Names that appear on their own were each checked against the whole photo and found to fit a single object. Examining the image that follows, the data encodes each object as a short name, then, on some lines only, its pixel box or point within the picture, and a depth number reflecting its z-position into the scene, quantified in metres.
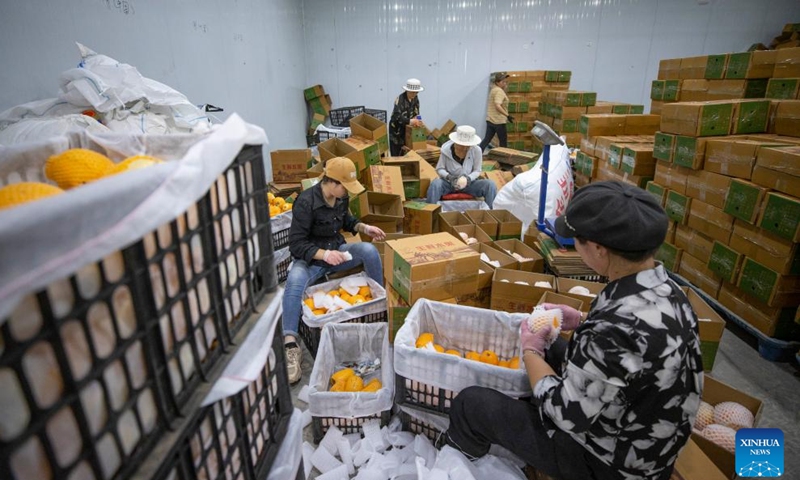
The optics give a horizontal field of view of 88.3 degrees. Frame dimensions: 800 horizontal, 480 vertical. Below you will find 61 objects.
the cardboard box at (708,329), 2.06
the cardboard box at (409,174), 4.96
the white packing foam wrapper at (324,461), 1.85
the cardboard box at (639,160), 3.81
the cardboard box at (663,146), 3.43
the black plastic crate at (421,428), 1.87
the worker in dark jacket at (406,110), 6.57
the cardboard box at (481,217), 3.46
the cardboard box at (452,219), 3.62
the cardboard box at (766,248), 2.47
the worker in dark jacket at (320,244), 2.52
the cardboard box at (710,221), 2.95
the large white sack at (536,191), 3.78
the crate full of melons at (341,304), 2.40
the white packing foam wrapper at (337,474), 1.77
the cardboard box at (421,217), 3.96
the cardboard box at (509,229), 3.37
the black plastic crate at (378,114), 7.66
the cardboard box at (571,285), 2.37
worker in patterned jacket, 1.17
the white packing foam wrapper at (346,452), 1.83
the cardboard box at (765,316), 2.58
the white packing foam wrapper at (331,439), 1.93
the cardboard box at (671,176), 3.38
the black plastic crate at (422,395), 1.79
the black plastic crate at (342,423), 1.97
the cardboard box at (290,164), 4.57
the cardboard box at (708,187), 2.97
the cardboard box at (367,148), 4.36
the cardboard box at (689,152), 3.15
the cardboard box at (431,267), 2.08
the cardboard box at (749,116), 3.20
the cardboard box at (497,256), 2.66
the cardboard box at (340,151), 4.07
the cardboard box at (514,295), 2.21
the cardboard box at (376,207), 3.71
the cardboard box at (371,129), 4.77
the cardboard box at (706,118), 3.17
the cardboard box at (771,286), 2.52
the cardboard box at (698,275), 3.11
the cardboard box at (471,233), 3.18
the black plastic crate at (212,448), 0.72
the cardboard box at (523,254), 2.77
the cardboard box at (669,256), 3.50
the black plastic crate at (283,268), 3.28
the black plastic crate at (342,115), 7.68
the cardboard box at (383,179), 4.27
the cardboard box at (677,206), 3.34
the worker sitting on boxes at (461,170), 4.58
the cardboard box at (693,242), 3.16
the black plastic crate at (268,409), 1.00
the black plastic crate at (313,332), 2.43
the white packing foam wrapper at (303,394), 2.27
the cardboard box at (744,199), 2.65
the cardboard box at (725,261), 2.84
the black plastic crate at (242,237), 0.83
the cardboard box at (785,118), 3.05
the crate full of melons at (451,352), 1.67
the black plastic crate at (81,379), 0.47
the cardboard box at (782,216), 2.40
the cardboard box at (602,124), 4.55
